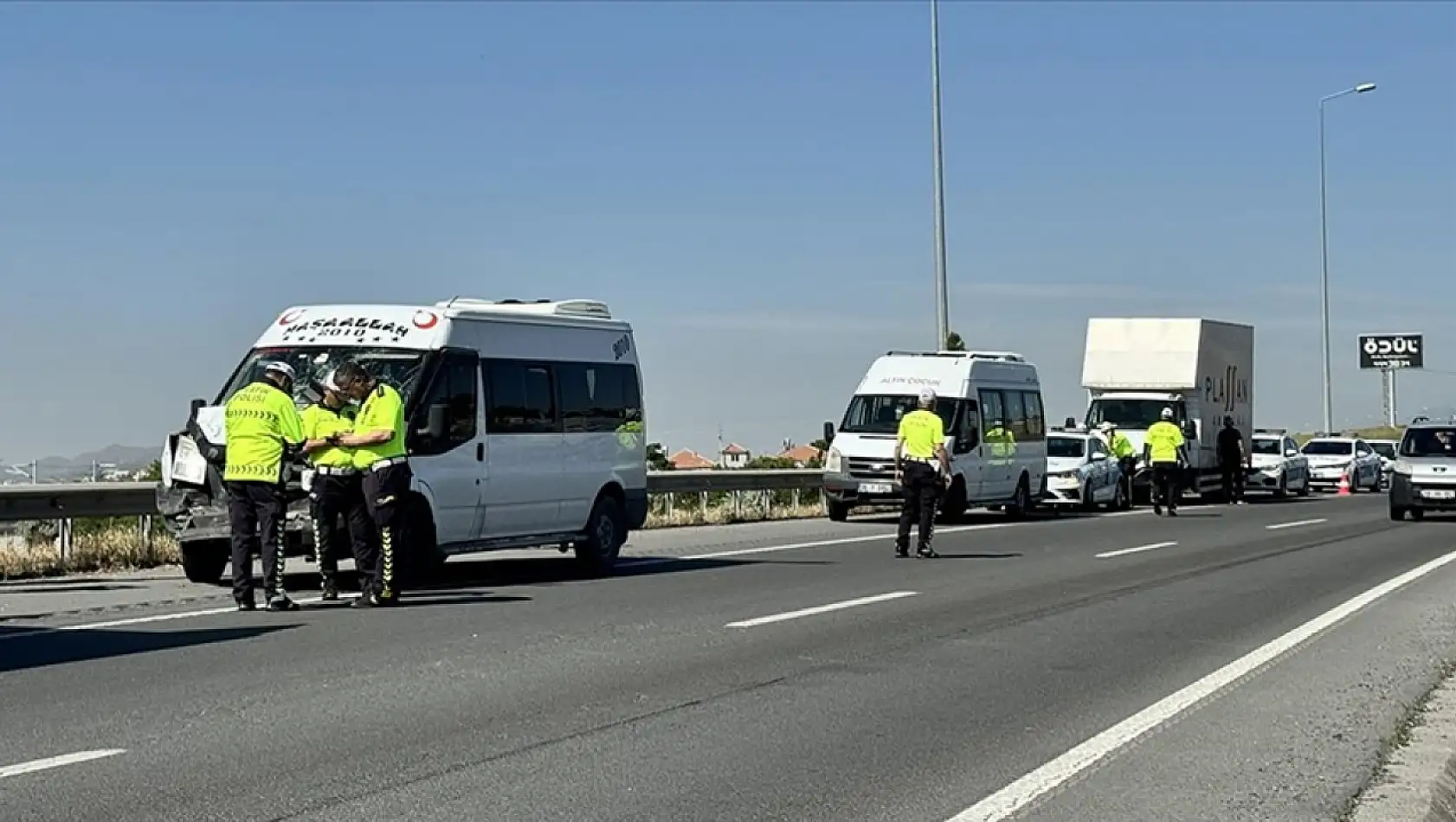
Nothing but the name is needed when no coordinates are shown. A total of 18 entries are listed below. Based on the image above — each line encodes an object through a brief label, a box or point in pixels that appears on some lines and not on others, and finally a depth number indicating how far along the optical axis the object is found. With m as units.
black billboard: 115.06
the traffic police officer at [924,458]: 20.94
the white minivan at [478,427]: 16.55
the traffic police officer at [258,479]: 14.45
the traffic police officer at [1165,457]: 35.41
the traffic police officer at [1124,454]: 39.78
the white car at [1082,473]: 37.81
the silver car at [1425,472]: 33.78
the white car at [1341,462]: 57.41
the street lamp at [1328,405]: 65.84
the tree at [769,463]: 42.96
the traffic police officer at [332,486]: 15.00
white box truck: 42.53
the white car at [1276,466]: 48.84
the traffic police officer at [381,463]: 14.87
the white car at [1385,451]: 62.03
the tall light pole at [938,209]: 38.34
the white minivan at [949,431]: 31.36
